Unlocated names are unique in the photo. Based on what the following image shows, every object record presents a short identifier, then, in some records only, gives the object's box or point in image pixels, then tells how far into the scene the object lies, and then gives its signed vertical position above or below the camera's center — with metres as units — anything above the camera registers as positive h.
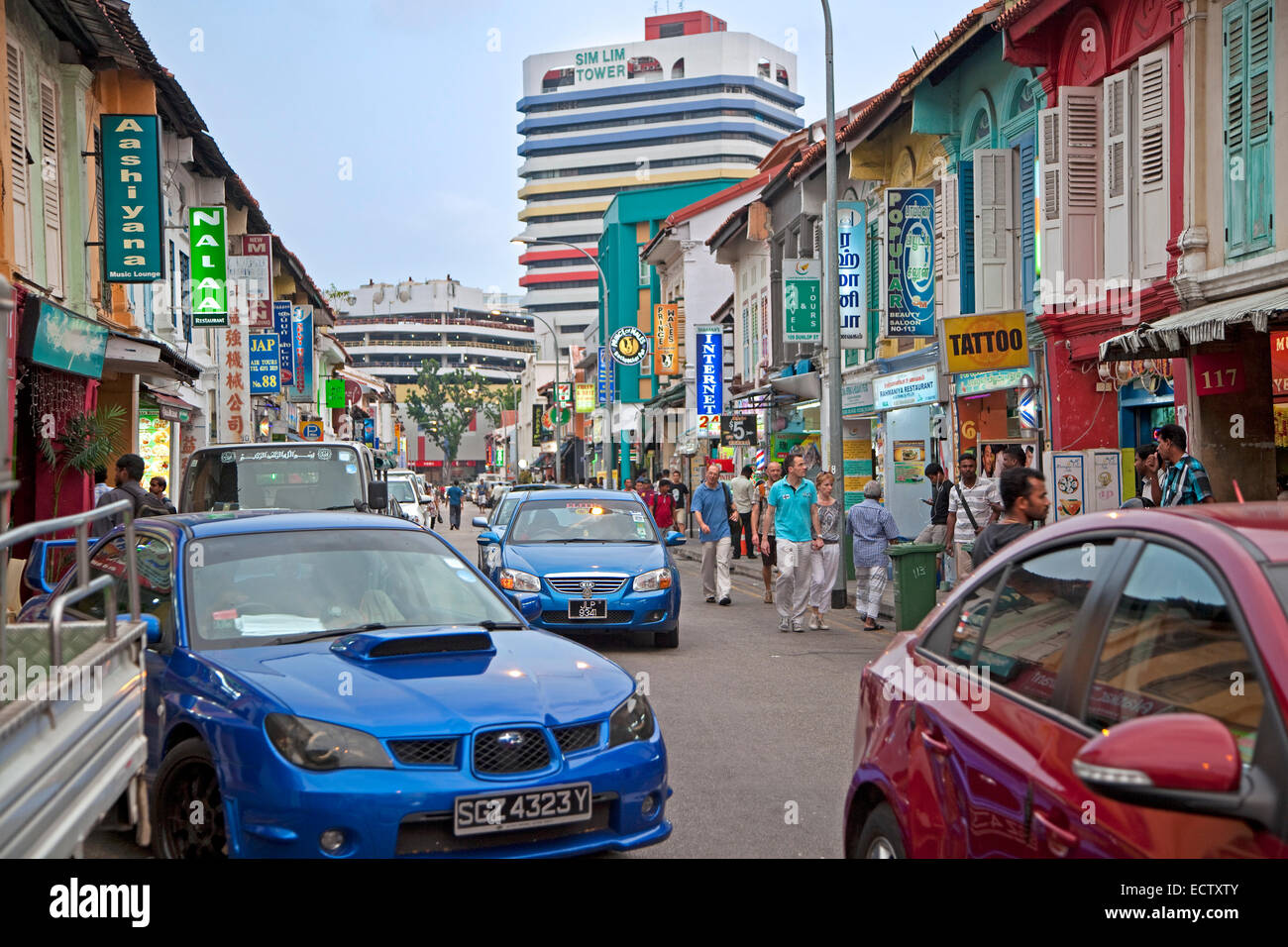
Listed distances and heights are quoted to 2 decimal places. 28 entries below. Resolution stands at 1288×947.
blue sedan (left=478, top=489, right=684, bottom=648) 12.62 -1.07
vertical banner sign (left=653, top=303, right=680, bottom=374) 49.94 +4.48
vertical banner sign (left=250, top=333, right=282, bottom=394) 35.69 +2.80
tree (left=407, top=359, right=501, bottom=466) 126.19 +5.64
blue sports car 4.68 -0.96
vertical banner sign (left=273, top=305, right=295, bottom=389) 37.00 +3.69
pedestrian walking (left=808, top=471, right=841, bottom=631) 14.98 -1.29
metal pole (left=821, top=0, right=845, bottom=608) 18.38 +2.03
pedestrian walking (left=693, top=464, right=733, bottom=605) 17.67 -0.93
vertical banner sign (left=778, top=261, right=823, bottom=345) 26.23 +2.98
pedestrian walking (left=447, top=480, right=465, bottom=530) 45.91 -1.40
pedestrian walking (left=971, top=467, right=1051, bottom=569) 7.74 -0.29
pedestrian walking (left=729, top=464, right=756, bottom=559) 24.44 -0.81
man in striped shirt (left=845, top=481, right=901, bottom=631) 14.75 -0.98
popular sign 20.53 +3.02
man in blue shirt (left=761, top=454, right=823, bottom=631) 14.74 -0.96
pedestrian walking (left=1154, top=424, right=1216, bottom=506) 10.85 -0.17
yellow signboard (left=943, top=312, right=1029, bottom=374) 15.52 +1.35
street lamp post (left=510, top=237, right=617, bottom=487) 55.53 +1.11
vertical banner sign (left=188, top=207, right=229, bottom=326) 25.16 +3.86
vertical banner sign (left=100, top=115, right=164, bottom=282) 18.09 +3.71
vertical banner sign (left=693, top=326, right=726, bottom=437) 38.59 +2.33
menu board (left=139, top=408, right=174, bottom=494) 25.45 +0.40
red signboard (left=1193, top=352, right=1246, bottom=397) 13.16 +0.78
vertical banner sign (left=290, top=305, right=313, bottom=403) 41.66 +3.86
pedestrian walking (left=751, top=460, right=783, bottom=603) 17.56 -1.34
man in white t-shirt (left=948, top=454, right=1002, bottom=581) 14.22 -0.52
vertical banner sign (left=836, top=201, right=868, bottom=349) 23.66 +3.34
